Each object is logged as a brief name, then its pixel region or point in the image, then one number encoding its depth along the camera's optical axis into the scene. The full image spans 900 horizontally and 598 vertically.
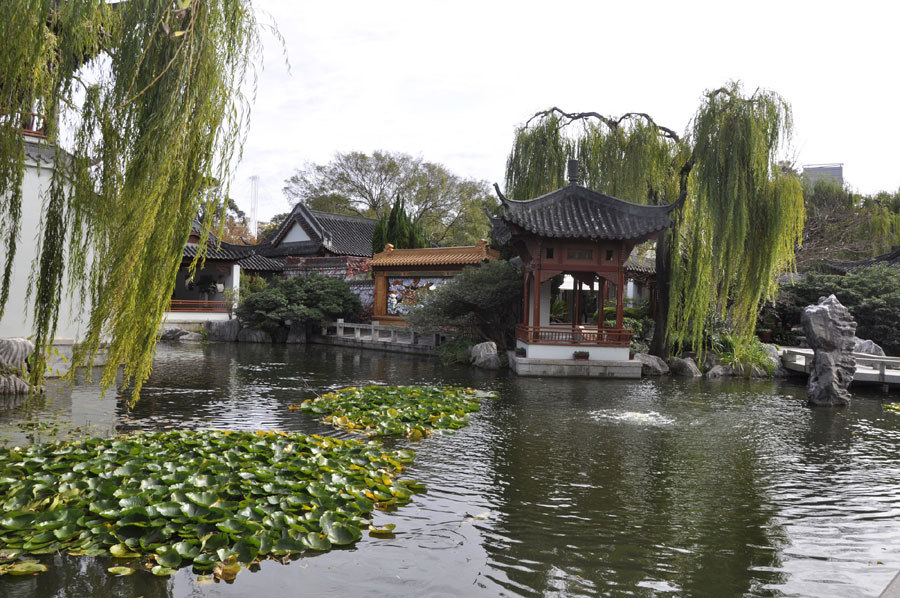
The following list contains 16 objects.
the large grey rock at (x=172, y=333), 21.75
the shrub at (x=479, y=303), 15.93
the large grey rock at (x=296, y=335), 21.64
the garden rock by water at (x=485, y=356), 15.09
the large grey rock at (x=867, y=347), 14.84
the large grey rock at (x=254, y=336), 21.83
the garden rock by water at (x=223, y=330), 22.38
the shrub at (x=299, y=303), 21.25
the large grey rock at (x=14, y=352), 9.20
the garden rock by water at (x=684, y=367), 14.23
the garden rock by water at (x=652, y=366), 14.30
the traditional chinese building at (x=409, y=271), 20.59
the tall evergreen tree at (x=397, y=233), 26.67
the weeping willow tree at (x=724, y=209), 13.12
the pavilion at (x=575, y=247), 13.86
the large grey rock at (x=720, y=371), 14.16
